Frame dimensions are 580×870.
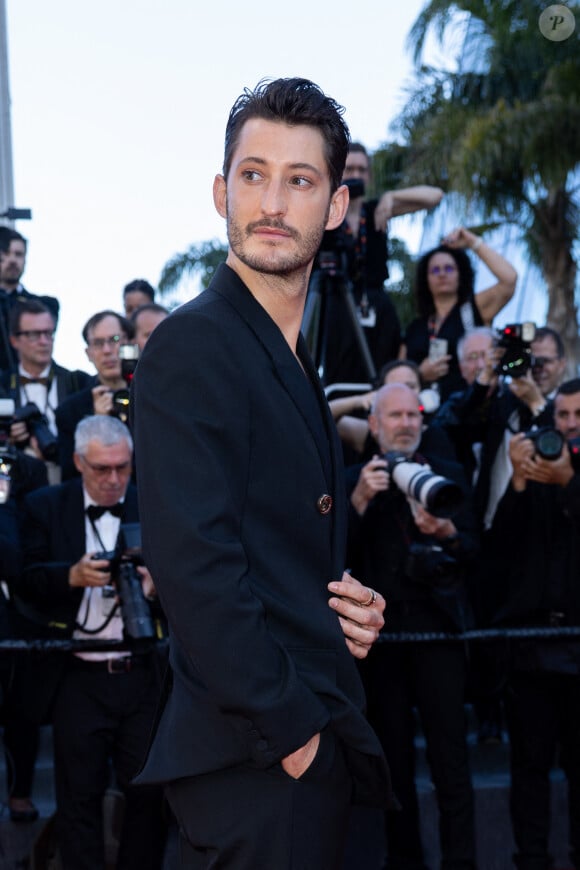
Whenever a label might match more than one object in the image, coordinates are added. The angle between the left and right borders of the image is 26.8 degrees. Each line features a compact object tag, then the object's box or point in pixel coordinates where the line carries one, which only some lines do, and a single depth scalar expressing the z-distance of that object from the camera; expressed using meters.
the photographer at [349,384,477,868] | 4.46
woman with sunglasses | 5.94
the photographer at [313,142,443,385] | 5.86
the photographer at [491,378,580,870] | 4.55
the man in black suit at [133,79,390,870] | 1.71
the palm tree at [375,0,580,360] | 14.67
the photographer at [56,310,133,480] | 5.17
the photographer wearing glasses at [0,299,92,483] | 5.58
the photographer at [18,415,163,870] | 4.25
